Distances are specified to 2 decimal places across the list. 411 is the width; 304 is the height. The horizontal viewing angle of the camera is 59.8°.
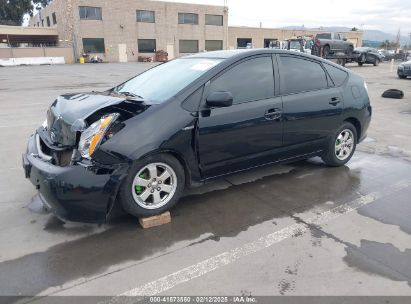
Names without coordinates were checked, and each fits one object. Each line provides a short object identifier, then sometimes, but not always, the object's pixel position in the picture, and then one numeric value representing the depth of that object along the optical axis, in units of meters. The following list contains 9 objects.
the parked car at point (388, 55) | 44.39
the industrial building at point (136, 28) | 41.78
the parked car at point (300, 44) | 27.23
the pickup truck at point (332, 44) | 25.39
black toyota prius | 3.17
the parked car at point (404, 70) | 19.00
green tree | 59.87
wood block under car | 3.47
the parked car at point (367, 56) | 29.23
